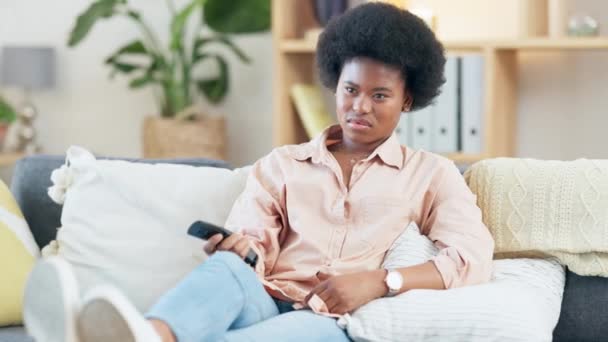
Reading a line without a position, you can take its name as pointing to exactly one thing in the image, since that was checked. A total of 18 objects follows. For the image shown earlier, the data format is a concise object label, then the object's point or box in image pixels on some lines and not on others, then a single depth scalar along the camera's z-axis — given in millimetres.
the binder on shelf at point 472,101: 5793
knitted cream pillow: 3457
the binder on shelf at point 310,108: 6059
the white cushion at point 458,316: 3002
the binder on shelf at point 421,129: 5917
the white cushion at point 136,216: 3662
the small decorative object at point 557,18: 5553
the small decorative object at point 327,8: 6122
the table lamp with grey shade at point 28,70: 6879
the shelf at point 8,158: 6769
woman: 3153
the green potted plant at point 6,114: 6767
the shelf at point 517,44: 5444
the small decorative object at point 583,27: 5547
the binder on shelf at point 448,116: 5823
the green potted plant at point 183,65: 6589
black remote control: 3235
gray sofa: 3443
